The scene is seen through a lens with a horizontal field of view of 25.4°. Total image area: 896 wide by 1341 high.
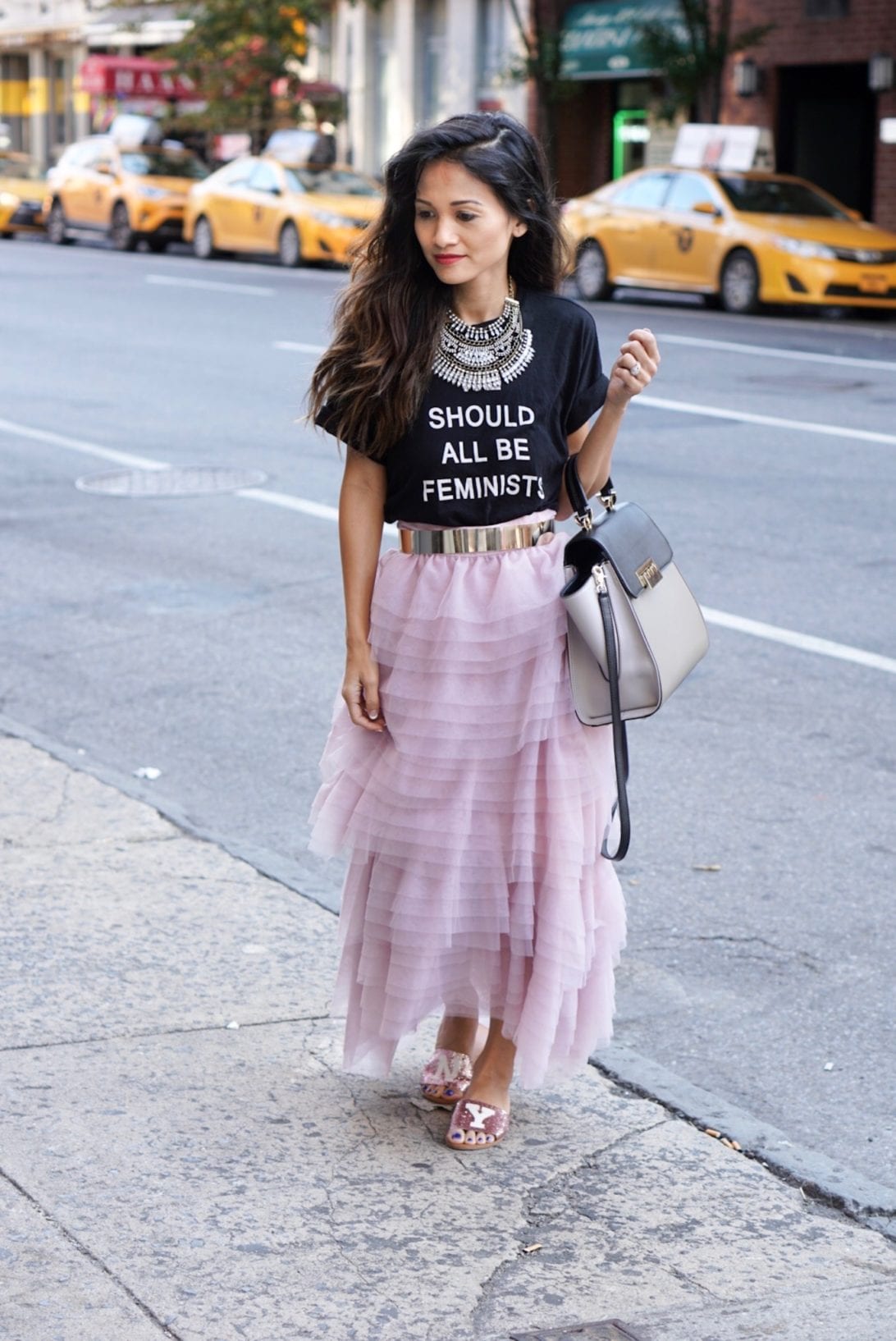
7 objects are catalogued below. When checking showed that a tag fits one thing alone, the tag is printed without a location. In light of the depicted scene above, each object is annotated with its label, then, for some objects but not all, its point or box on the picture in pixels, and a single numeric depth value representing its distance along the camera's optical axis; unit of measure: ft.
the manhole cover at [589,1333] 9.98
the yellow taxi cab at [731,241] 67.36
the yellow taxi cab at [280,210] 89.51
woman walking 11.60
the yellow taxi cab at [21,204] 116.98
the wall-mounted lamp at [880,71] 83.71
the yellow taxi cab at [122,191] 103.04
